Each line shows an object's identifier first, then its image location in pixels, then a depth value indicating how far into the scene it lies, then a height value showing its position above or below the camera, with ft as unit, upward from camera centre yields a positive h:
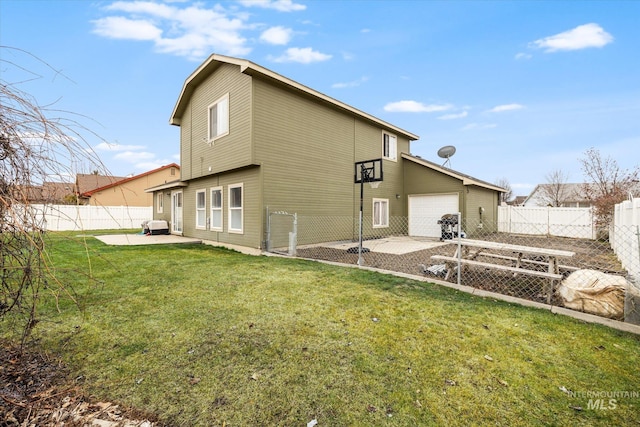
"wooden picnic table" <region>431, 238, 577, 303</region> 13.69 -2.90
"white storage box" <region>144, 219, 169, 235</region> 48.93 -2.46
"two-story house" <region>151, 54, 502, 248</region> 30.76 +6.69
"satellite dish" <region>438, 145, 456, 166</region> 50.11 +10.99
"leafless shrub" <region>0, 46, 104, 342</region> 5.19 +1.16
